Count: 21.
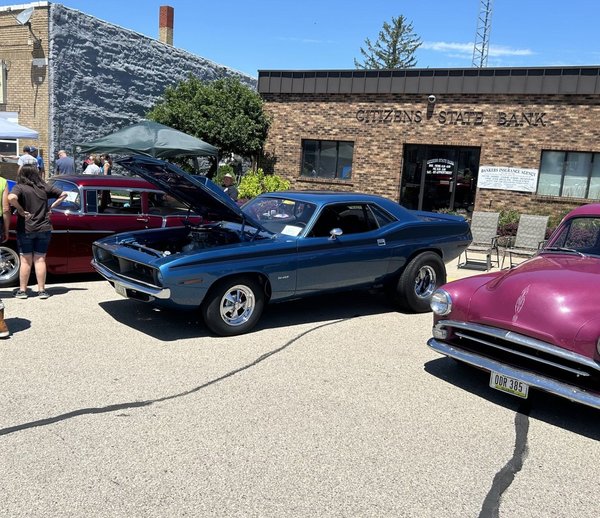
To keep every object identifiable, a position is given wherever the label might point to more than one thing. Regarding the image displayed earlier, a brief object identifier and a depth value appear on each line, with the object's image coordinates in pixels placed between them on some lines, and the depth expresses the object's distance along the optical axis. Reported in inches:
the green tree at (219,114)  701.3
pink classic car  155.6
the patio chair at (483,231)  468.8
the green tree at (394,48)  2097.7
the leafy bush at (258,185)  663.1
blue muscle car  222.8
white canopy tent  557.4
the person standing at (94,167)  538.0
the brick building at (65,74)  675.4
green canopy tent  511.2
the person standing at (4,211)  239.5
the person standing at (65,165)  554.3
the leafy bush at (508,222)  566.9
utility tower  1503.4
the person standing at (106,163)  586.5
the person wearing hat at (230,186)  426.9
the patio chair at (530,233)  460.4
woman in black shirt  269.4
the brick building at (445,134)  587.2
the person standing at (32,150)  352.0
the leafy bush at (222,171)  684.1
